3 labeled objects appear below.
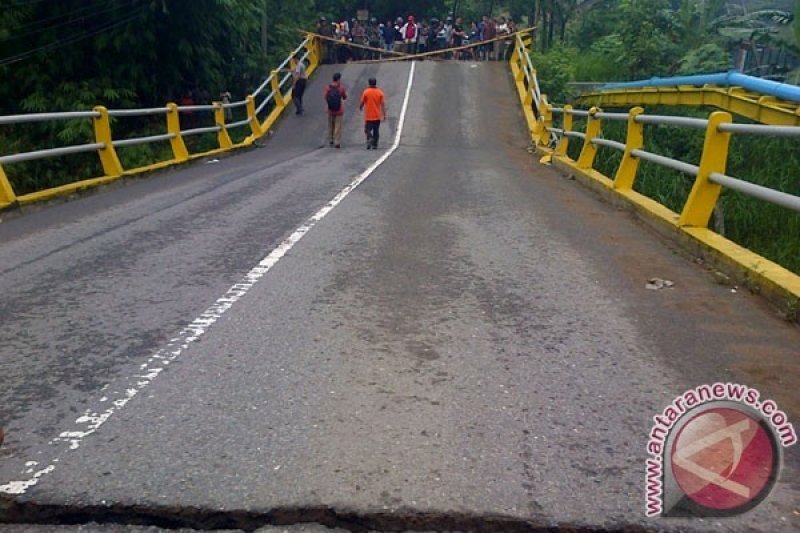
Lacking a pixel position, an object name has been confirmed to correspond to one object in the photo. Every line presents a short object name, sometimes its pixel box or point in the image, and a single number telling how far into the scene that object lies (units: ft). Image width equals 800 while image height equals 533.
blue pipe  47.67
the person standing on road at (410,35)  125.89
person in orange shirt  61.82
